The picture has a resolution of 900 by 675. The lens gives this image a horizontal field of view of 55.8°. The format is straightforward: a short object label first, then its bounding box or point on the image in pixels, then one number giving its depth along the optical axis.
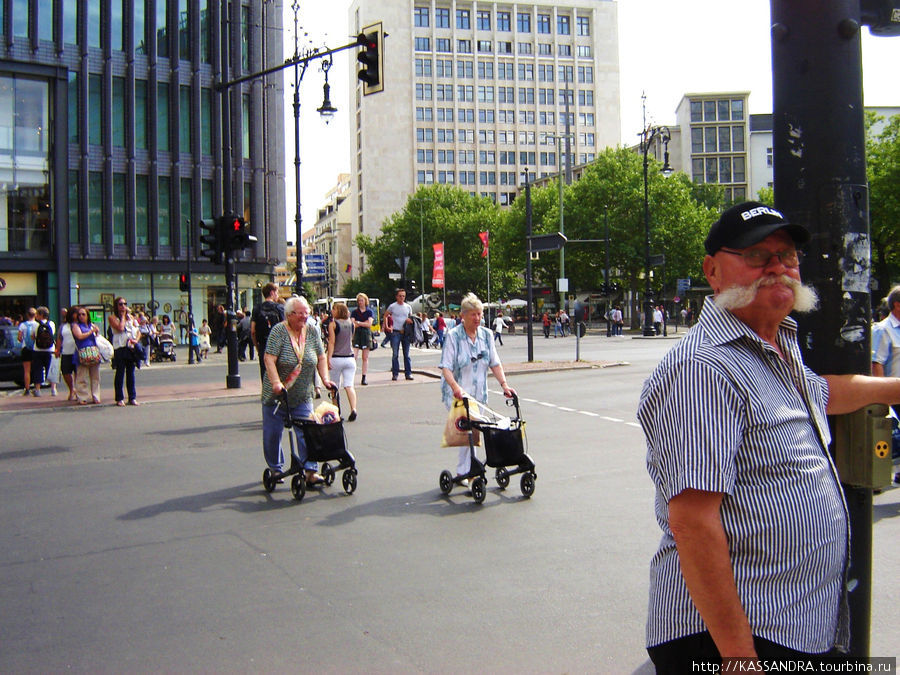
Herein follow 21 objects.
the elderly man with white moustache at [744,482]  1.95
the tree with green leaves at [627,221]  60.31
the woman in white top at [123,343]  15.30
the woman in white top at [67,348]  15.77
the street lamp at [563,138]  53.42
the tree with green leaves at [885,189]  49.78
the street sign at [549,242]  19.09
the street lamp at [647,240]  38.41
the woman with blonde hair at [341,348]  12.89
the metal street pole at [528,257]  21.47
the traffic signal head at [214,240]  18.23
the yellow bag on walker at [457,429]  7.36
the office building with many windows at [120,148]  35.84
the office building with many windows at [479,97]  113.50
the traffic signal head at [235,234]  18.11
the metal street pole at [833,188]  2.52
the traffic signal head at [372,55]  14.40
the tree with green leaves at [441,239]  86.25
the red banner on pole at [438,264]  51.81
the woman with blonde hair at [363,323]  17.69
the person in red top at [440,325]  39.16
